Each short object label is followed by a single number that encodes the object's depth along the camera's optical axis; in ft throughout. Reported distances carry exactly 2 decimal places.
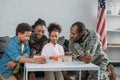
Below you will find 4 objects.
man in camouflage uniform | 10.16
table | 8.11
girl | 10.44
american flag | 17.42
